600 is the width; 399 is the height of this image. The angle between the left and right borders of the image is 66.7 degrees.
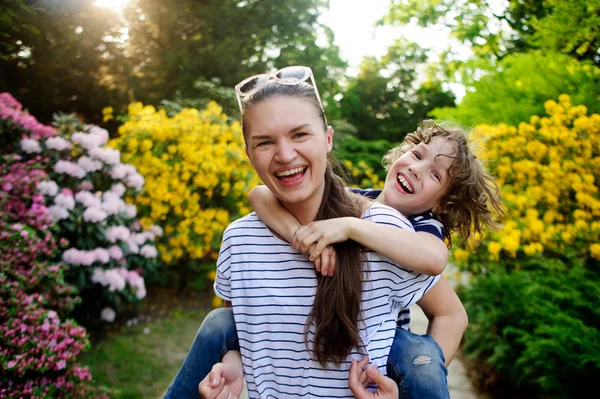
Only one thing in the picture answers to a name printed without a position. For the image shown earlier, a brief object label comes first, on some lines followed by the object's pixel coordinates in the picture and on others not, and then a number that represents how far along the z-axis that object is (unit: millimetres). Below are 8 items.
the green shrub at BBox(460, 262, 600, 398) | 2570
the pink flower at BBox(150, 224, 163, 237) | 4254
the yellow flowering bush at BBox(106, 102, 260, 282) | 4453
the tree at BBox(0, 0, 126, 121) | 4059
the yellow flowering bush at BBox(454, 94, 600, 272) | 3184
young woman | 1275
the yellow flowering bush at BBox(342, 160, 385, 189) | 7050
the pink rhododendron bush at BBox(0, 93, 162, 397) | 2395
